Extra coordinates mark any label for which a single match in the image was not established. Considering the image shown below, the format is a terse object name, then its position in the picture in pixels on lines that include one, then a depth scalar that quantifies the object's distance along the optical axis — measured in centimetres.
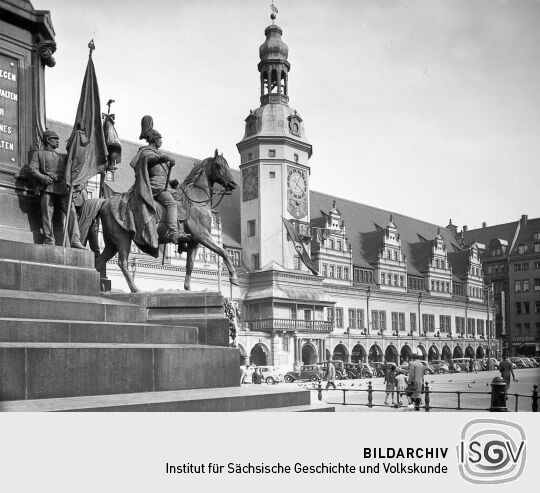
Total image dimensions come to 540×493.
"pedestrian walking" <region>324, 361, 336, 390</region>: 3647
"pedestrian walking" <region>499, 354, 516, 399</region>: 2231
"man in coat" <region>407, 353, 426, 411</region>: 1814
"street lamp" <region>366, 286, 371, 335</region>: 6750
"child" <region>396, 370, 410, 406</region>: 2370
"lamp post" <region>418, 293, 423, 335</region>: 7300
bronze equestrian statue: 1293
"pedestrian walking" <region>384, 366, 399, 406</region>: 2506
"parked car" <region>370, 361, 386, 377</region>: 5258
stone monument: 848
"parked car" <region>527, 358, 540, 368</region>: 6242
